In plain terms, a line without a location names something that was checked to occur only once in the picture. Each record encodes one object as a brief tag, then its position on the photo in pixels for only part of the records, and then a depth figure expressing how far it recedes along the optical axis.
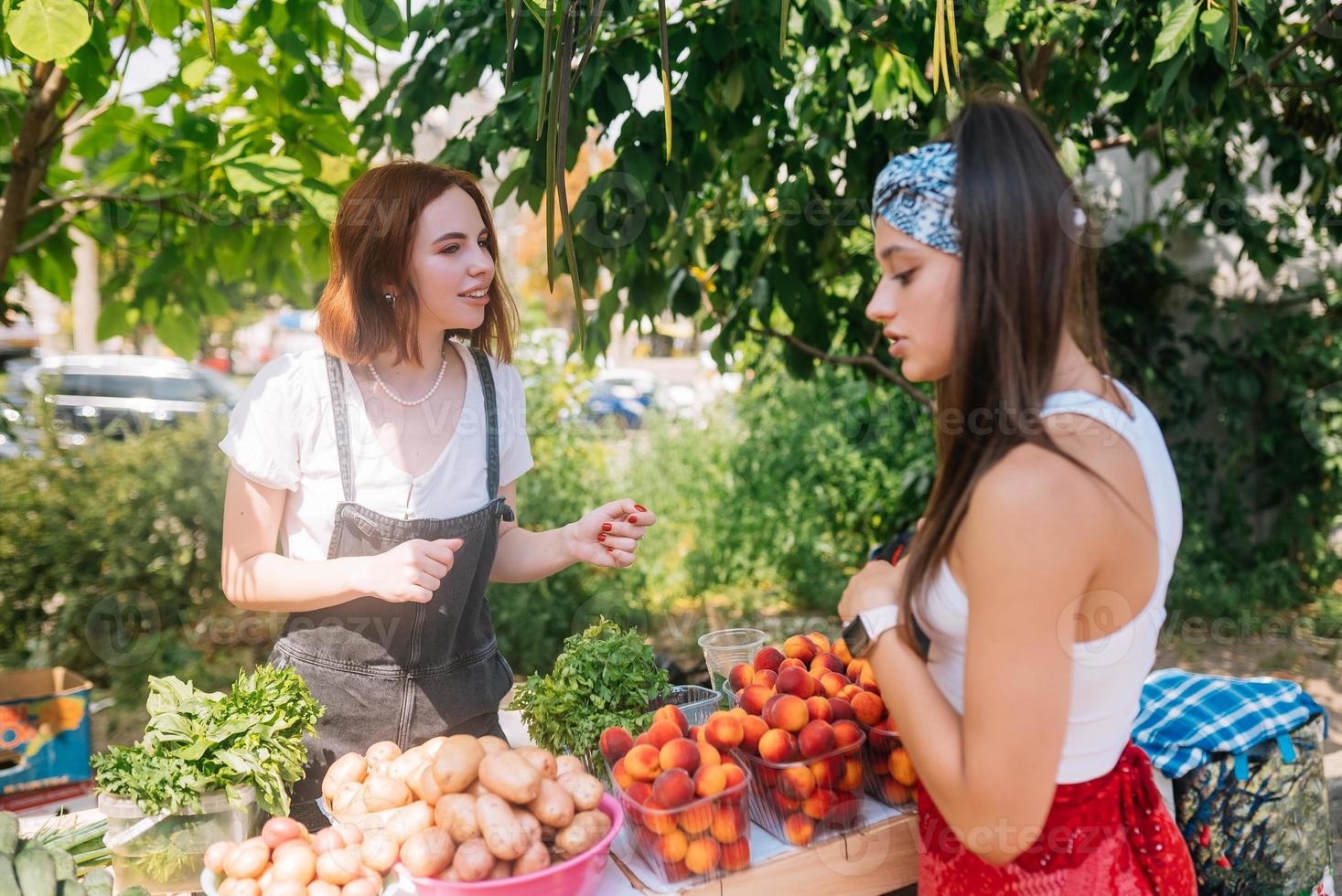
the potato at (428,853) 1.34
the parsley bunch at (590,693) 1.77
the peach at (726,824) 1.48
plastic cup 2.13
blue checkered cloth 1.99
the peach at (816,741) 1.57
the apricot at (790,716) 1.61
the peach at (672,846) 1.46
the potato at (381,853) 1.41
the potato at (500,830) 1.34
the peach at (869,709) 1.69
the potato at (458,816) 1.36
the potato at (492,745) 1.52
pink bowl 1.34
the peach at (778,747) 1.57
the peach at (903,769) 1.67
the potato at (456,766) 1.42
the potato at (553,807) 1.40
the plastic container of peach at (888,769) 1.67
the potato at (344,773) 1.56
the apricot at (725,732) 1.59
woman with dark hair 1.15
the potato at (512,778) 1.39
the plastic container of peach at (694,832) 1.46
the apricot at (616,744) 1.62
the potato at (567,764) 1.52
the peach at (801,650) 1.97
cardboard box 3.37
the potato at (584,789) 1.45
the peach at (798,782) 1.56
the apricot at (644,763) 1.51
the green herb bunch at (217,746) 1.47
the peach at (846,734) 1.59
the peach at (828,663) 1.88
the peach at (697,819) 1.46
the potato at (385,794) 1.47
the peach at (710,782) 1.46
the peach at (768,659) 1.91
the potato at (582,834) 1.39
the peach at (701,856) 1.47
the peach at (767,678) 1.81
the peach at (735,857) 1.50
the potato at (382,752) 1.60
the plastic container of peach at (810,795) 1.57
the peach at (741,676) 1.87
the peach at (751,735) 1.60
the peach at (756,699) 1.70
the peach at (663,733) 1.58
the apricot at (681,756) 1.50
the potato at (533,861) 1.35
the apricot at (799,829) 1.57
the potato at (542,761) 1.50
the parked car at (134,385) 12.03
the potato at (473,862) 1.33
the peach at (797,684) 1.73
